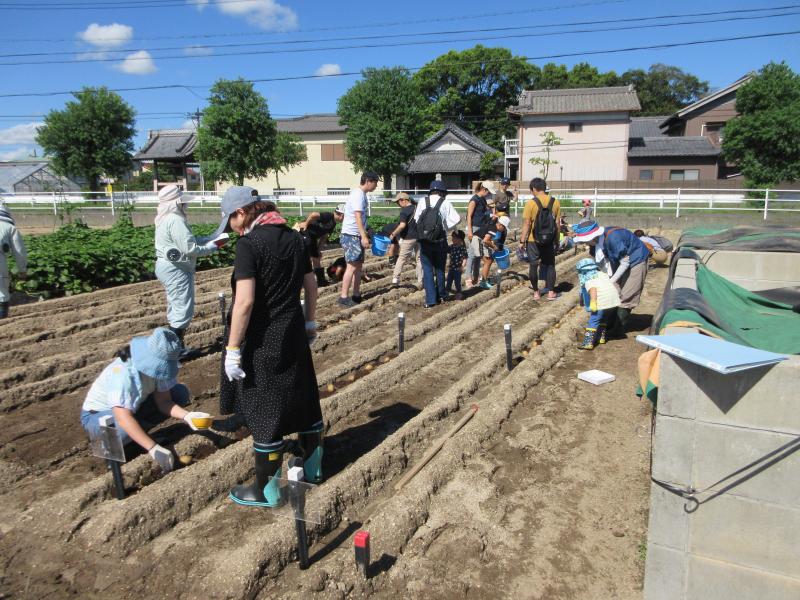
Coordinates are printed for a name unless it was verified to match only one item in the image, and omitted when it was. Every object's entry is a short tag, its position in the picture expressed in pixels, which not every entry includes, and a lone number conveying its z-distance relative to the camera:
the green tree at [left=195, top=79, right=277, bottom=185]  24.69
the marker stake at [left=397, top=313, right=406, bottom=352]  5.74
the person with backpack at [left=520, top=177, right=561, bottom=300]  7.39
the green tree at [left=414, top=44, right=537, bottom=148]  42.50
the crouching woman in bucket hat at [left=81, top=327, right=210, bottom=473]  3.30
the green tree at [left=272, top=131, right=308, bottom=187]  30.85
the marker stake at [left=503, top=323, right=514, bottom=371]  5.28
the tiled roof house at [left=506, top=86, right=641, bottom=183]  29.28
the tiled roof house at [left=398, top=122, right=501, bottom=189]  32.56
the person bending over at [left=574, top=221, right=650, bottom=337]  6.12
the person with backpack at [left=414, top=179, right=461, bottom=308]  7.14
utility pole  33.62
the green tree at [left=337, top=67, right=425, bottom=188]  26.41
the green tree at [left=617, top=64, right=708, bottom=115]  52.56
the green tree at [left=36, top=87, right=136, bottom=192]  29.30
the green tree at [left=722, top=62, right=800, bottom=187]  21.91
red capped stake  2.45
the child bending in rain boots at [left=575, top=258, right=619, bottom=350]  5.83
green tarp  2.63
